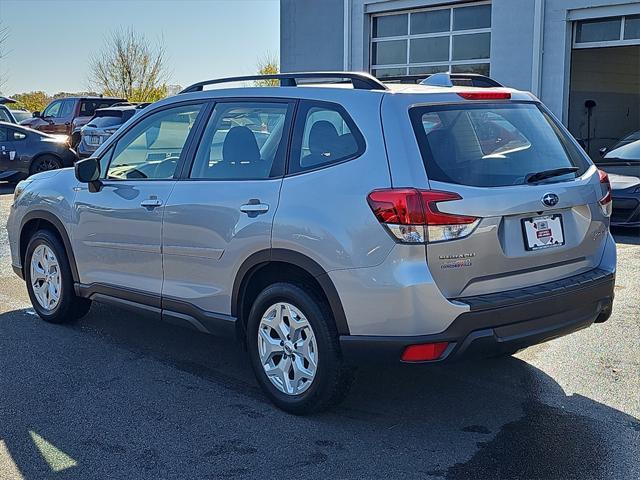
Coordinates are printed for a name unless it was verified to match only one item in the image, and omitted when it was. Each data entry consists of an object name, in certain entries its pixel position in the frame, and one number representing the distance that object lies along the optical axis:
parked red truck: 23.05
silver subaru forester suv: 3.74
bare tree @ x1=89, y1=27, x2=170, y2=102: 42.72
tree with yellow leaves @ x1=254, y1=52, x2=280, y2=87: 41.66
